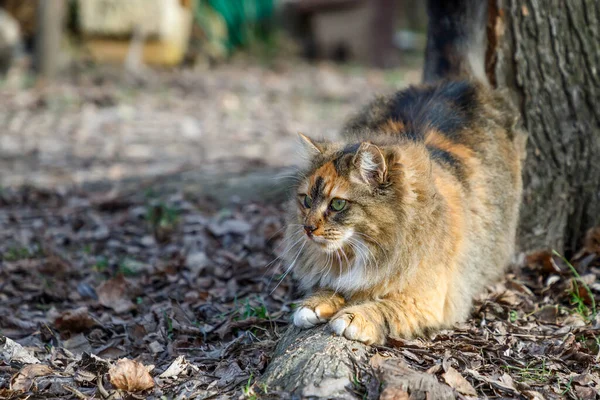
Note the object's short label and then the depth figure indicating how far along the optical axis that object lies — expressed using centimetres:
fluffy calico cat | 388
